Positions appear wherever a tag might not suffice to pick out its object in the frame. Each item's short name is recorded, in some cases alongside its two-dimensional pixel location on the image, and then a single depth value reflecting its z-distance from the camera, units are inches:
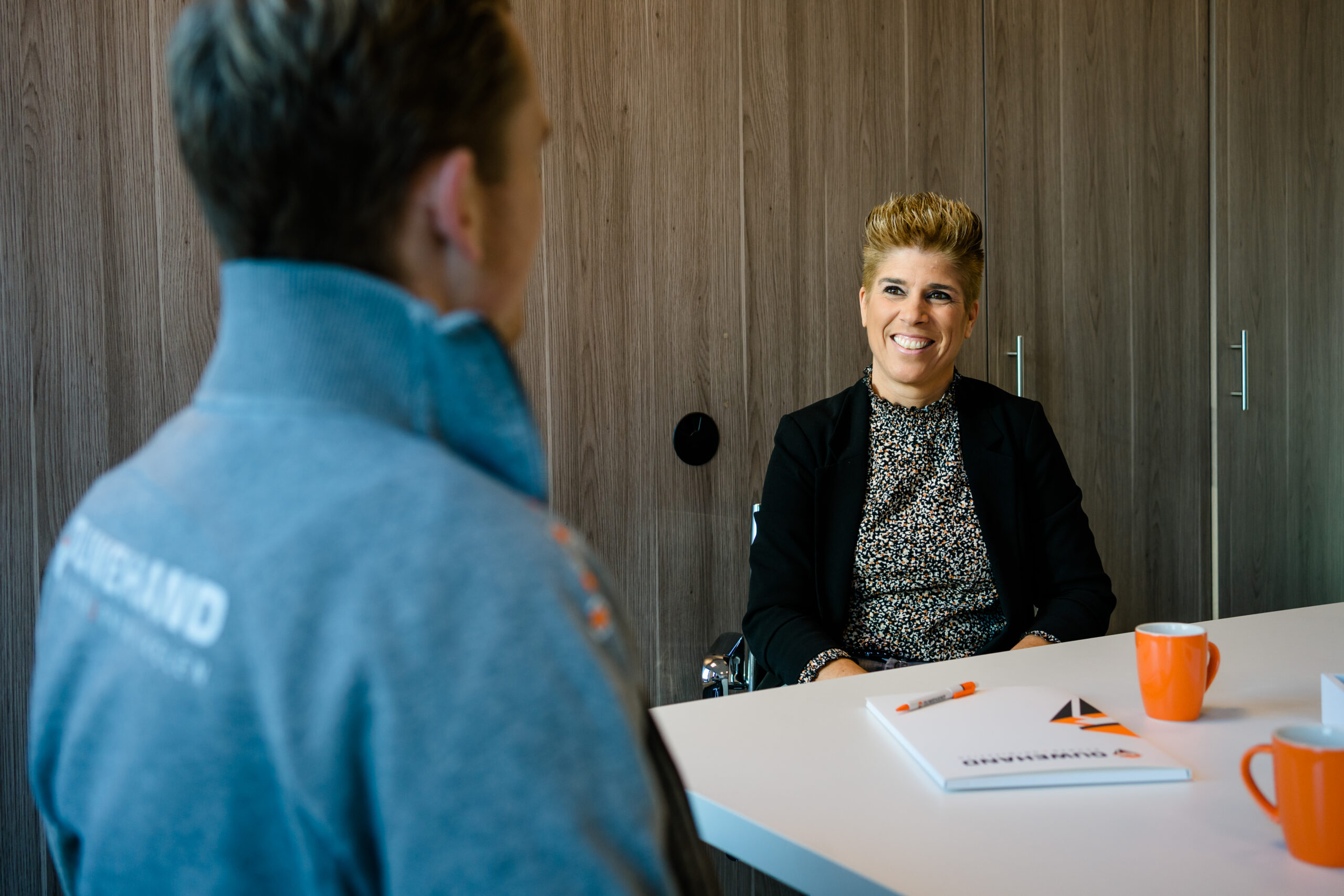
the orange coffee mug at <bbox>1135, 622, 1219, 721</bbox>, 41.3
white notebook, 35.3
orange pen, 43.2
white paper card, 37.2
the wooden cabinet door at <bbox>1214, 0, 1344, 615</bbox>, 120.7
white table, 29.3
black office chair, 61.3
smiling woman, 69.1
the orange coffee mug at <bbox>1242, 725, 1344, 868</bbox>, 29.0
